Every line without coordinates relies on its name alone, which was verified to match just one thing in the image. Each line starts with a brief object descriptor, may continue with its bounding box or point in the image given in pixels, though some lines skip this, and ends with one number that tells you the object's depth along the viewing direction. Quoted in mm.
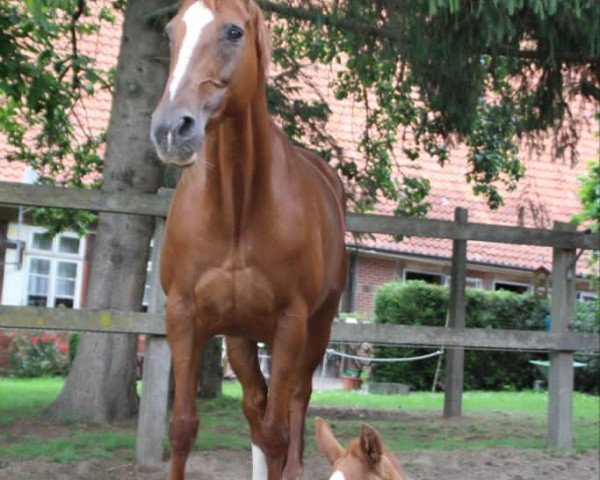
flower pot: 20250
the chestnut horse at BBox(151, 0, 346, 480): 4496
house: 20859
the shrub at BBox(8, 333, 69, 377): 18781
